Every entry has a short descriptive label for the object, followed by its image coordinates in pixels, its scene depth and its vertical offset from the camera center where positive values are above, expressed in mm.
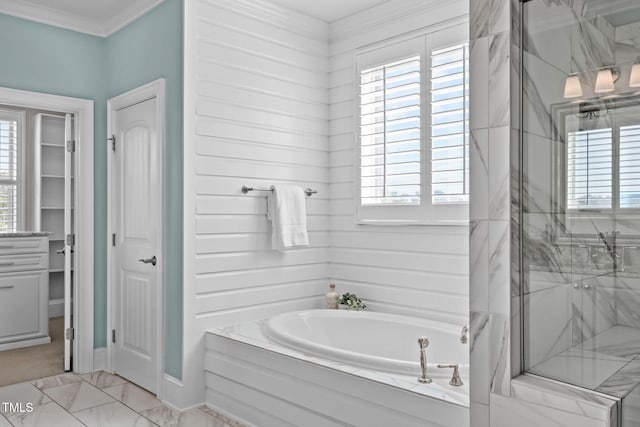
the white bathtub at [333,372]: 2154 -808
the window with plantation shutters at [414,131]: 3207 +559
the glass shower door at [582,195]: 1459 +58
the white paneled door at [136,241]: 3379 -207
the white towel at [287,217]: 3490 -33
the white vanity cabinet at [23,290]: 4551 -729
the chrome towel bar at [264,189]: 3398 +159
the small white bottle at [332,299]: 3703 -633
